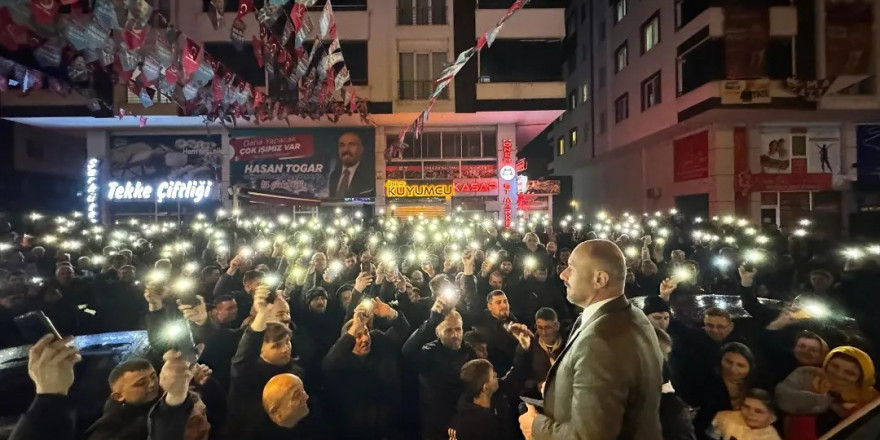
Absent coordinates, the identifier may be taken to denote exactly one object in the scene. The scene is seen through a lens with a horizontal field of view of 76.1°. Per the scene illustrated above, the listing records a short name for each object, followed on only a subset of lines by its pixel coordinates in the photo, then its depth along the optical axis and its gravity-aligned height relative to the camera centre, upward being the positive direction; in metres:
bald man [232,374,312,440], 3.63 -1.26
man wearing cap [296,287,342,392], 6.15 -1.27
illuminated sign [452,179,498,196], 28.22 +1.50
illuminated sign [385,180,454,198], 28.00 +1.35
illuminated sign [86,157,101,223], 28.14 +1.60
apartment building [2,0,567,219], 26.23 +7.35
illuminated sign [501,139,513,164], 28.38 +3.30
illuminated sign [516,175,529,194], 32.42 +1.87
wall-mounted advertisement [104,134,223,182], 28.91 +3.19
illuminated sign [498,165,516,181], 26.86 +2.07
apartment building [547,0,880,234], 22.31 +4.60
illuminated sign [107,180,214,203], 28.33 +1.42
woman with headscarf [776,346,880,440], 3.61 -1.21
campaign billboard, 28.73 +2.82
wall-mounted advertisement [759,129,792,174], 24.92 +2.73
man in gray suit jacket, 2.27 -0.64
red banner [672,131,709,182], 24.92 +2.60
